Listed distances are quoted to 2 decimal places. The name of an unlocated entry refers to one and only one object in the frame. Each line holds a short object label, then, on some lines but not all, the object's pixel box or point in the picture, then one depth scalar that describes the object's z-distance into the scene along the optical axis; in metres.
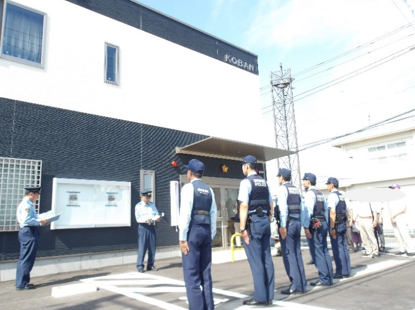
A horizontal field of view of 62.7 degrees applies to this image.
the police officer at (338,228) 6.60
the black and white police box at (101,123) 8.16
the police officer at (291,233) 5.41
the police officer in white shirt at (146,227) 8.20
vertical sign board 10.54
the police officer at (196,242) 4.17
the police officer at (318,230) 5.96
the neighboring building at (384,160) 22.50
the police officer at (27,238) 6.32
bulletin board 8.41
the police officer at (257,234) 4.77
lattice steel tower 23.00
